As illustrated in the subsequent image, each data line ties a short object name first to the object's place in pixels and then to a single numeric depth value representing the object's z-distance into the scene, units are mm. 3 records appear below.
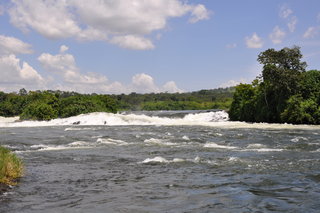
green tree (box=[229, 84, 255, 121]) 65312
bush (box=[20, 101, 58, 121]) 71500
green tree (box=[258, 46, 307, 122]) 55062
